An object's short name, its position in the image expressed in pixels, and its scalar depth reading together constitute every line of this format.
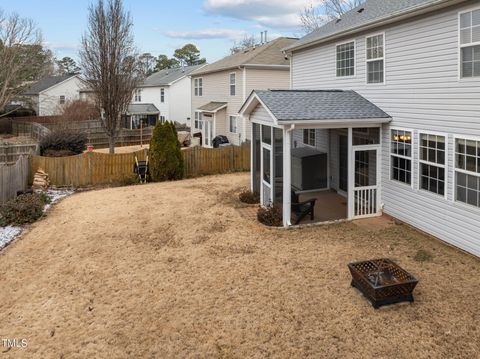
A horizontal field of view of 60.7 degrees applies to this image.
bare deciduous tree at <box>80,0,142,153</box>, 23.92
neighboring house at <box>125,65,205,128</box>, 45.47
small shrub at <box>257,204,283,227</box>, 11.66
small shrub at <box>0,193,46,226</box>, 13.04
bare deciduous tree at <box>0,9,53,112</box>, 34.97
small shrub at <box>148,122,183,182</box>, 18.70
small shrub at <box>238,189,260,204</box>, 14.26
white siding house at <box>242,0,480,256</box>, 8.84
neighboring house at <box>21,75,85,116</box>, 50.47
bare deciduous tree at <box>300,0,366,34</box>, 35.41
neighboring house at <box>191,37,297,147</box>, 25.83
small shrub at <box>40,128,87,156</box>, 23.22
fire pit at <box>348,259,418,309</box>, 6.73
